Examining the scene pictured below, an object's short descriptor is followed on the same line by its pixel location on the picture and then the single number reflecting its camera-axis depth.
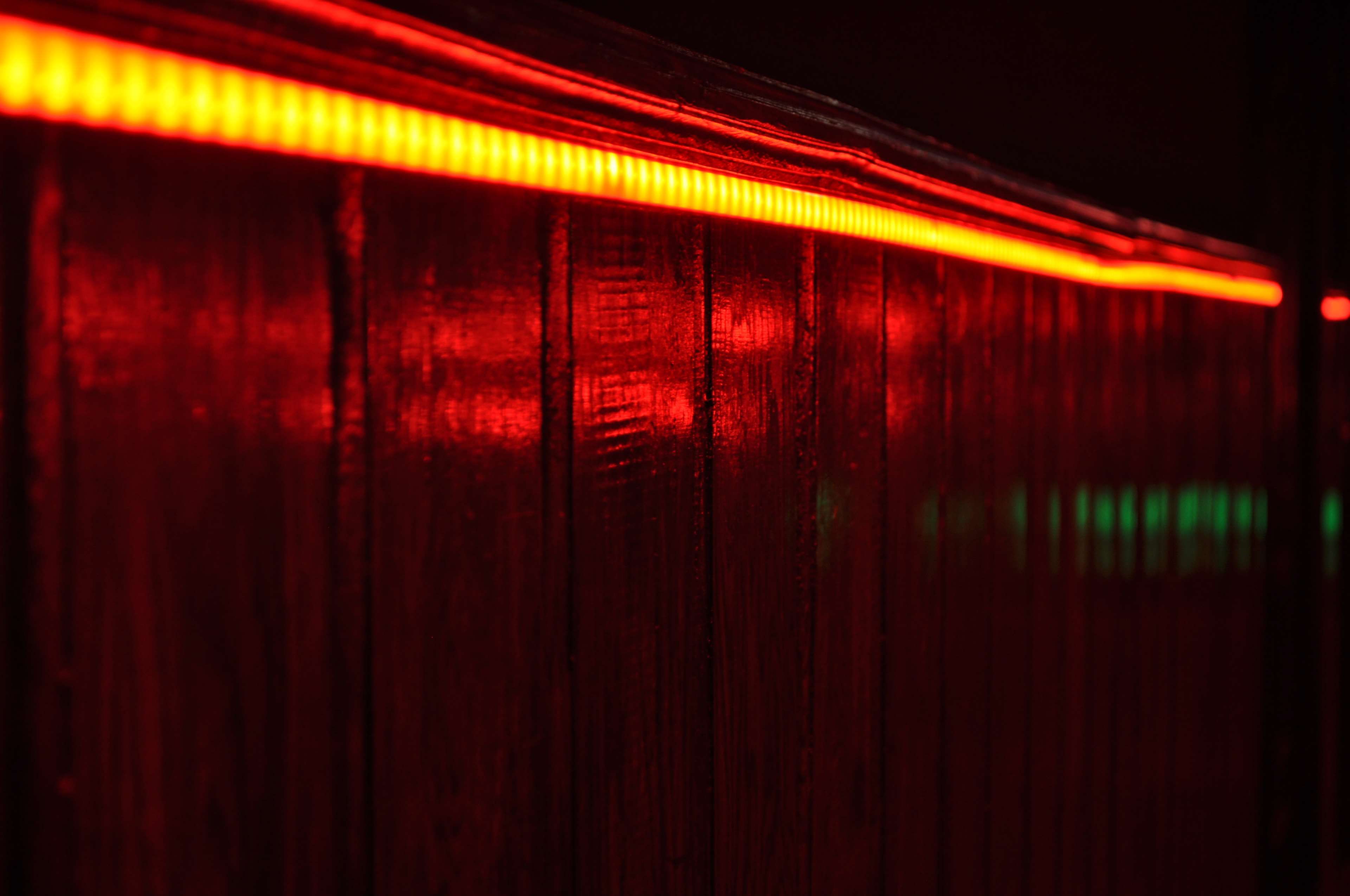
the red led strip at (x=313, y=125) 0.42
